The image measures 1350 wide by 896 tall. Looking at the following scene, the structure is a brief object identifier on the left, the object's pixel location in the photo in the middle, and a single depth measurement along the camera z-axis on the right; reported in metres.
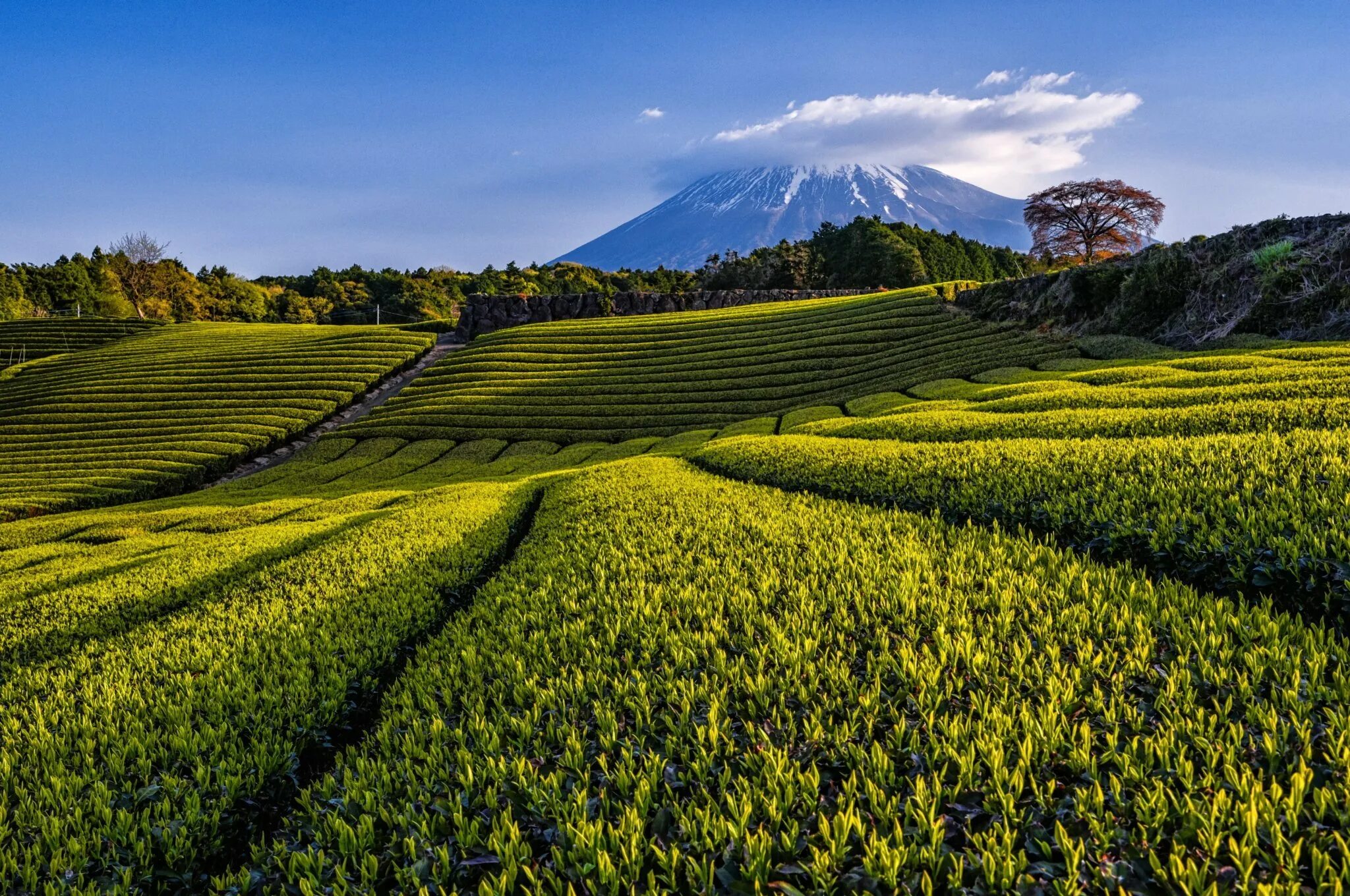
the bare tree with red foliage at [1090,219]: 52.34
